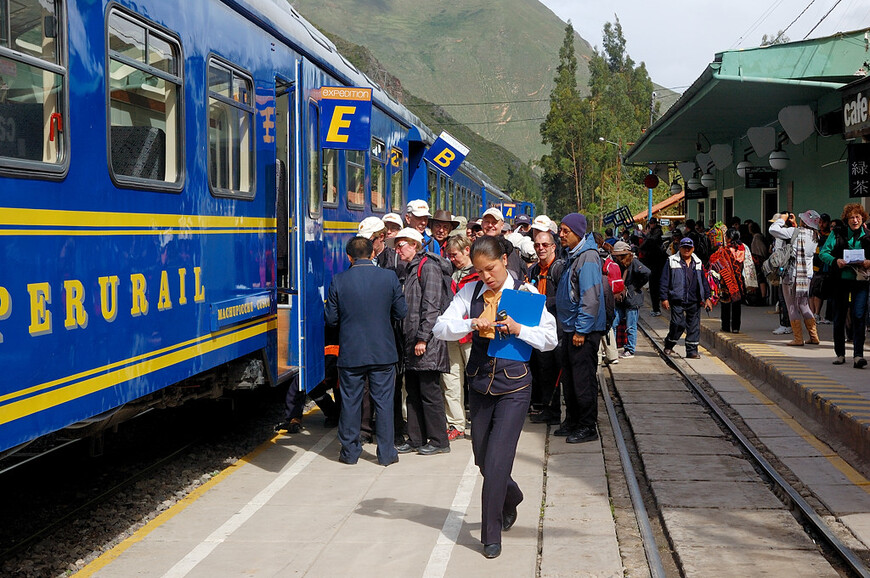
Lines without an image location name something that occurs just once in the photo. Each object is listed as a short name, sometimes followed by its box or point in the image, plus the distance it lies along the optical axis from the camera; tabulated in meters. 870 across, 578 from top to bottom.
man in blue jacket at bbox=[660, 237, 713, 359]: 14.74
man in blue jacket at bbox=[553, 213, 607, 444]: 8.97
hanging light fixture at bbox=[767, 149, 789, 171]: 21.52
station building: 16.66
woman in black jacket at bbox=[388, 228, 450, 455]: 8.66
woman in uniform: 5.91
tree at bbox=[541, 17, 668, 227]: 74.31
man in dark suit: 8.31
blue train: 4.66
